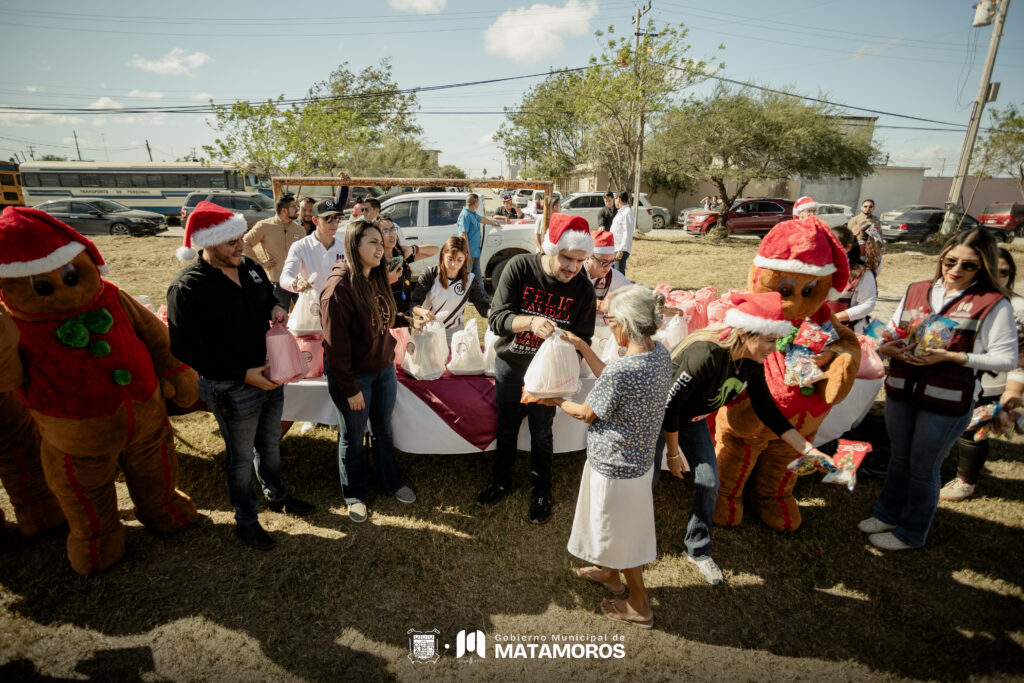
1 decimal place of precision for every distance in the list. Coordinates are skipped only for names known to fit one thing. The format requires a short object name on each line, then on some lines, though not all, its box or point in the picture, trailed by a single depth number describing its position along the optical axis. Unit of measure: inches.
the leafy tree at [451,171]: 2243.8
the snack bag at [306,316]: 134.0
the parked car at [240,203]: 646.5
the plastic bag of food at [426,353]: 137.6
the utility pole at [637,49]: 660.7
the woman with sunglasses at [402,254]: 165.0
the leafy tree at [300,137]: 675.4
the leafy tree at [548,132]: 1173.1
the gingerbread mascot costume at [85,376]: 90.1
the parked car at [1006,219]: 708.7
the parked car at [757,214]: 764.6
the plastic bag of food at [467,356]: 142.9
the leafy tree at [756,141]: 795.4
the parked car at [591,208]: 705.0
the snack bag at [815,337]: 104.6
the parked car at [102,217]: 652.1
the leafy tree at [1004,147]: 915.4
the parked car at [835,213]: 682.8
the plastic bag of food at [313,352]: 136.5
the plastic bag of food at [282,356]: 104.2
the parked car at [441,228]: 356.2
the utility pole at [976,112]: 505.4
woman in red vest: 101.0
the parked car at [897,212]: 756.0
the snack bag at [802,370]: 104.8
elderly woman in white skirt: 82.6
